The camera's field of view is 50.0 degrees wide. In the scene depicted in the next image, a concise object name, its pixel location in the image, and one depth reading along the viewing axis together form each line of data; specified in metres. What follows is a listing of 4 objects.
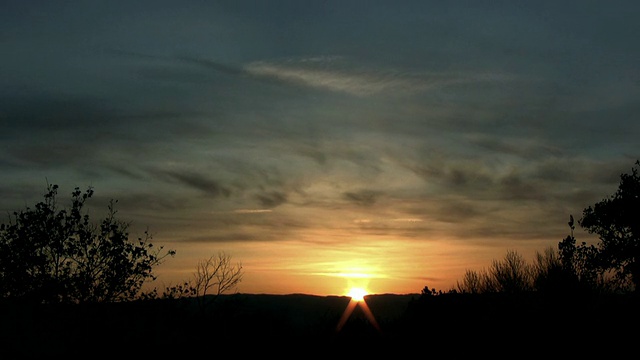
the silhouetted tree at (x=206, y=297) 35.22
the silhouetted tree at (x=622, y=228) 46.22
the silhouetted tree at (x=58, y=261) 33.47
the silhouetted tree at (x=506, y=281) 56.24
